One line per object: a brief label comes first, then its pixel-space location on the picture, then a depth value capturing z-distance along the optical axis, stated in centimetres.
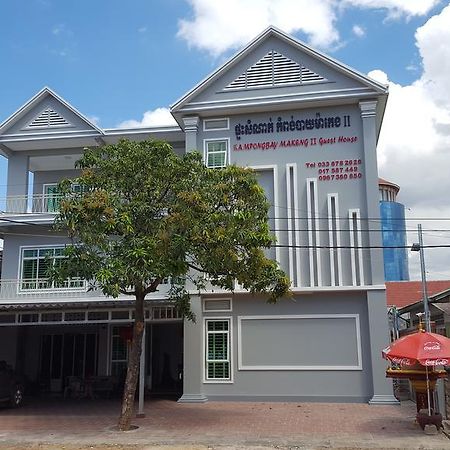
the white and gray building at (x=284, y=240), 1684
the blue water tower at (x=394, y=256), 5328
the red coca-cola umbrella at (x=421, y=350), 1110
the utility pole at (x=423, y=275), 1680
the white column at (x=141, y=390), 1423
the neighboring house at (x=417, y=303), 1623
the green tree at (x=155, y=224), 1155
